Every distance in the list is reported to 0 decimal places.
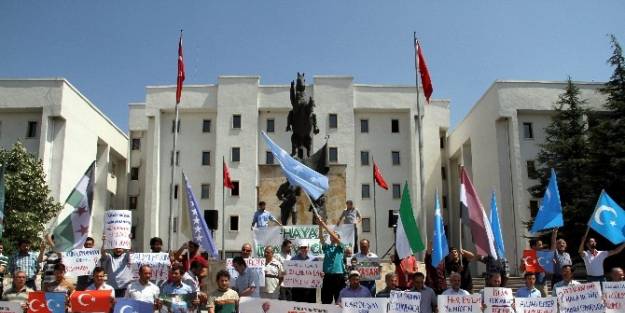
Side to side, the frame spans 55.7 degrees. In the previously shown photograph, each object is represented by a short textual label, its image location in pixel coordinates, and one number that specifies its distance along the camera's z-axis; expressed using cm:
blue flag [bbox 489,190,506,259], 1212
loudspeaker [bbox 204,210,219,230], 1982
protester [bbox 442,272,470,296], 911
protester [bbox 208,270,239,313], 873
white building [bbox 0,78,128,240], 4159
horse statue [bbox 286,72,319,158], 2064
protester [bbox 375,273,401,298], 978
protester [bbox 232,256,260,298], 992
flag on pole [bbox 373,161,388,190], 3328
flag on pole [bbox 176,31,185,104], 2445
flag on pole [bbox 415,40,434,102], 2262
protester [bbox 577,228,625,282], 1176
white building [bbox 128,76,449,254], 4834
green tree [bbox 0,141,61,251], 3131
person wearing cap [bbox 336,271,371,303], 938
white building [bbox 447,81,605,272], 4031
